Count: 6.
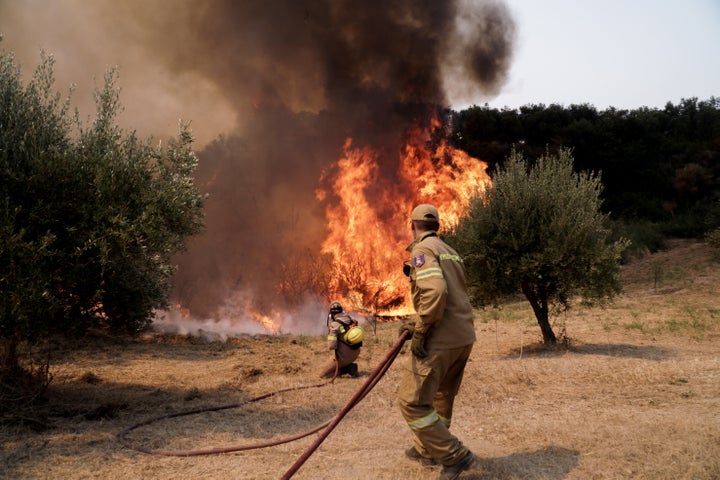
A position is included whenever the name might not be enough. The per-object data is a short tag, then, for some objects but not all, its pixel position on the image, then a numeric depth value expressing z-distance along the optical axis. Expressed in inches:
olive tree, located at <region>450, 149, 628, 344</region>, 490.9
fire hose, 206.4
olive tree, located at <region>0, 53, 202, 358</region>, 265.1
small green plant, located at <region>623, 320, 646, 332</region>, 619.7
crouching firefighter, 425.1
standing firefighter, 198.7
